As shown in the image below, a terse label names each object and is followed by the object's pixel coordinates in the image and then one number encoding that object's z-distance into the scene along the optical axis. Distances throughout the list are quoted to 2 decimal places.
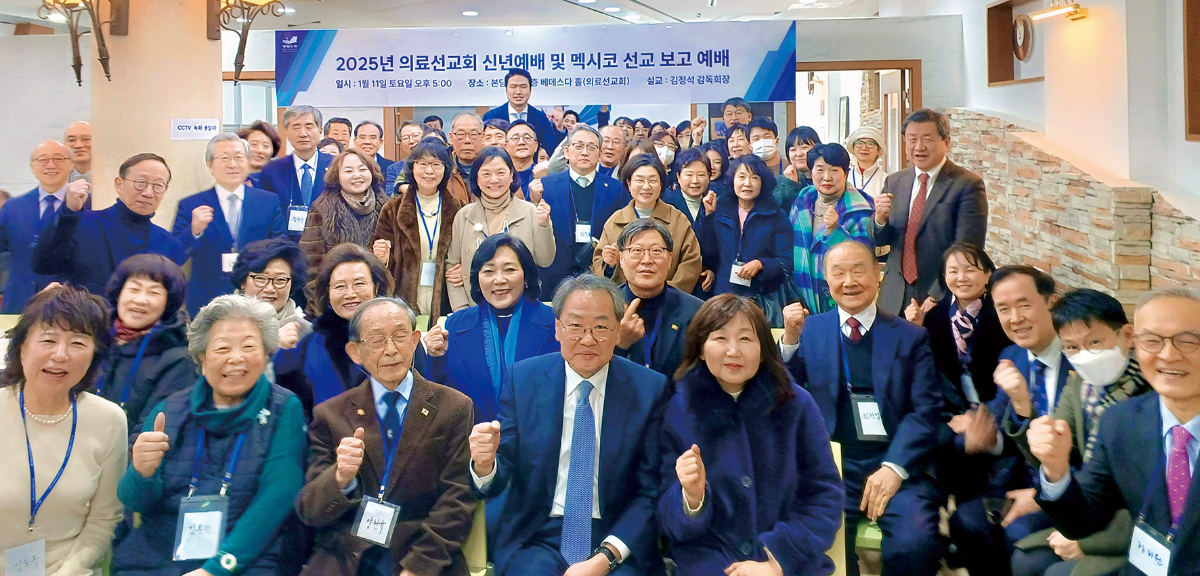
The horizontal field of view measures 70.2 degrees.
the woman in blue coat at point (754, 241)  4.19
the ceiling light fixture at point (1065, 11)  6.18
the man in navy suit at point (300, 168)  4.94
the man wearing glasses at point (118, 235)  3.86
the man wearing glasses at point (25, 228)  4.04
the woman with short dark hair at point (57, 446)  2.39
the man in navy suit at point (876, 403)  2.66
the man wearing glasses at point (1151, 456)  2.12
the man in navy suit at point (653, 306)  3.08
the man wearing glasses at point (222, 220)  4.01
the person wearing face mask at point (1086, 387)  2.37
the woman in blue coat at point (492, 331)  3.01
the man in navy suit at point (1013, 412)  2.61
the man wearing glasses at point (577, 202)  4.56
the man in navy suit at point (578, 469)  2.44
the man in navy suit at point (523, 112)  6.76
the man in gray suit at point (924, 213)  3.89
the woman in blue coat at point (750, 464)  2.38
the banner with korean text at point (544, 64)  8.12
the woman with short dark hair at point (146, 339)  2.74
